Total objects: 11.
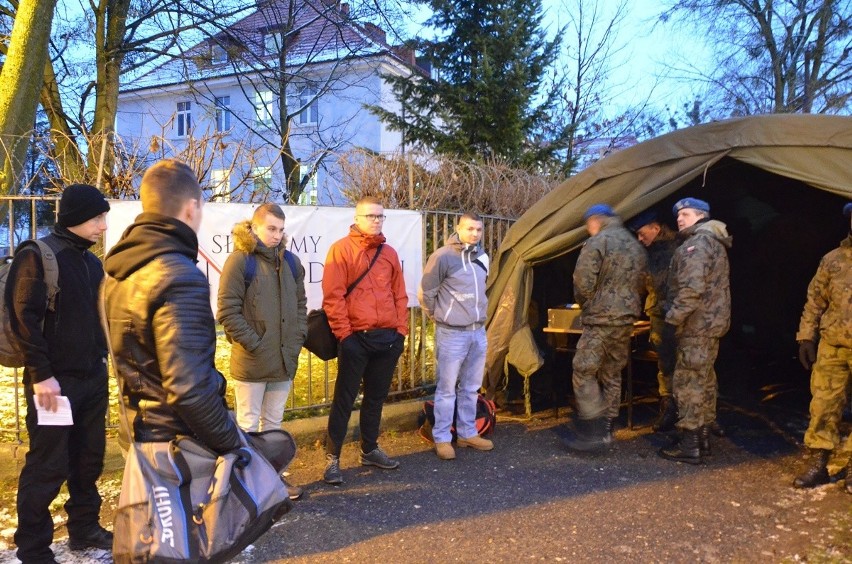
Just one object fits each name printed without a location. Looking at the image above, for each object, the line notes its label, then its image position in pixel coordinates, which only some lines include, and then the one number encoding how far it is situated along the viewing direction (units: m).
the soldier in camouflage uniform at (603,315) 5.37
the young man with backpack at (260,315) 4.13
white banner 4.91
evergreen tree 11.73
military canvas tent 5.00
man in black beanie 3.21
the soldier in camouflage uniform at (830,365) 4.55
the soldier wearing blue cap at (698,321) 5.14
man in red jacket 4.65
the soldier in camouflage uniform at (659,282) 6.26
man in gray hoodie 5.25
